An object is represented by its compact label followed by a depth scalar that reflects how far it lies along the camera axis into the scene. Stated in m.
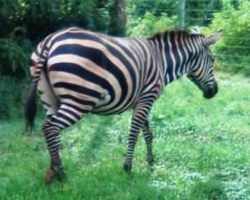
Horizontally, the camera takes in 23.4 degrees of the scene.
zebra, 5.44
